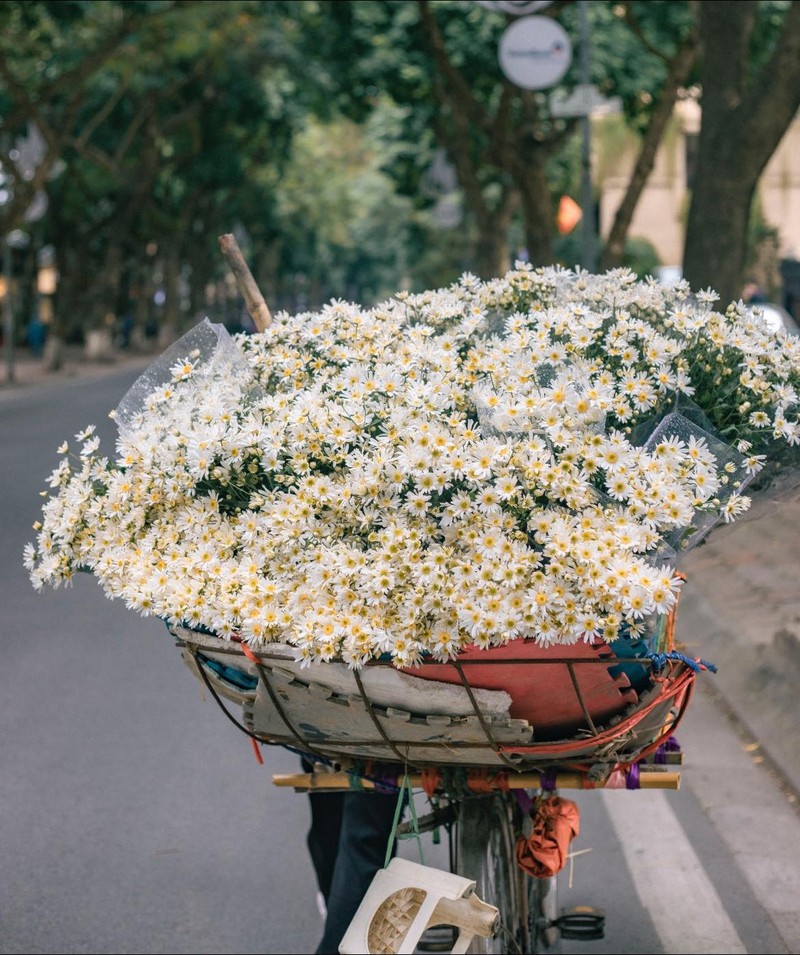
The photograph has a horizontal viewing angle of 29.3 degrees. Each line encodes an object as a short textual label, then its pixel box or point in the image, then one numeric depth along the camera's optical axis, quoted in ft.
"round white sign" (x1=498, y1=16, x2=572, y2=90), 45.34
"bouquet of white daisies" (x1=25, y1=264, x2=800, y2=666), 7.39
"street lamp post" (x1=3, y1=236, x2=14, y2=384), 86.48
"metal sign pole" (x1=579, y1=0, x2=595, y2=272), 54.39
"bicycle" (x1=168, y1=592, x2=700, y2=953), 7.66
